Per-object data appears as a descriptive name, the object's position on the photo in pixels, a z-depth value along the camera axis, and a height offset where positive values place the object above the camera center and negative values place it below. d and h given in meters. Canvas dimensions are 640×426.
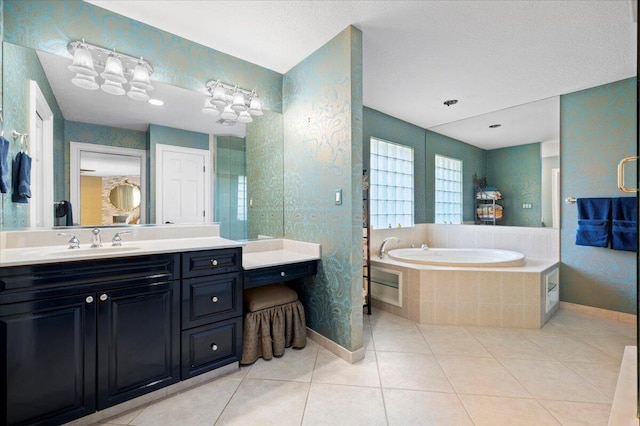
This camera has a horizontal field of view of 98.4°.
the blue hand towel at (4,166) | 1.34 +0.23
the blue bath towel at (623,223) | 2.62 -0.10
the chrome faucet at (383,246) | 3.27 -0.40
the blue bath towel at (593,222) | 2.74 -0.09
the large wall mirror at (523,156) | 3.13 +0.69
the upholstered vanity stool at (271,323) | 1.98 -0.84
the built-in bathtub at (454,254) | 3.31 -0.53
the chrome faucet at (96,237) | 1.77 -0.16
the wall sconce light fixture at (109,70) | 1.71 +0.93
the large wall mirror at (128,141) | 1.62 +0.53
